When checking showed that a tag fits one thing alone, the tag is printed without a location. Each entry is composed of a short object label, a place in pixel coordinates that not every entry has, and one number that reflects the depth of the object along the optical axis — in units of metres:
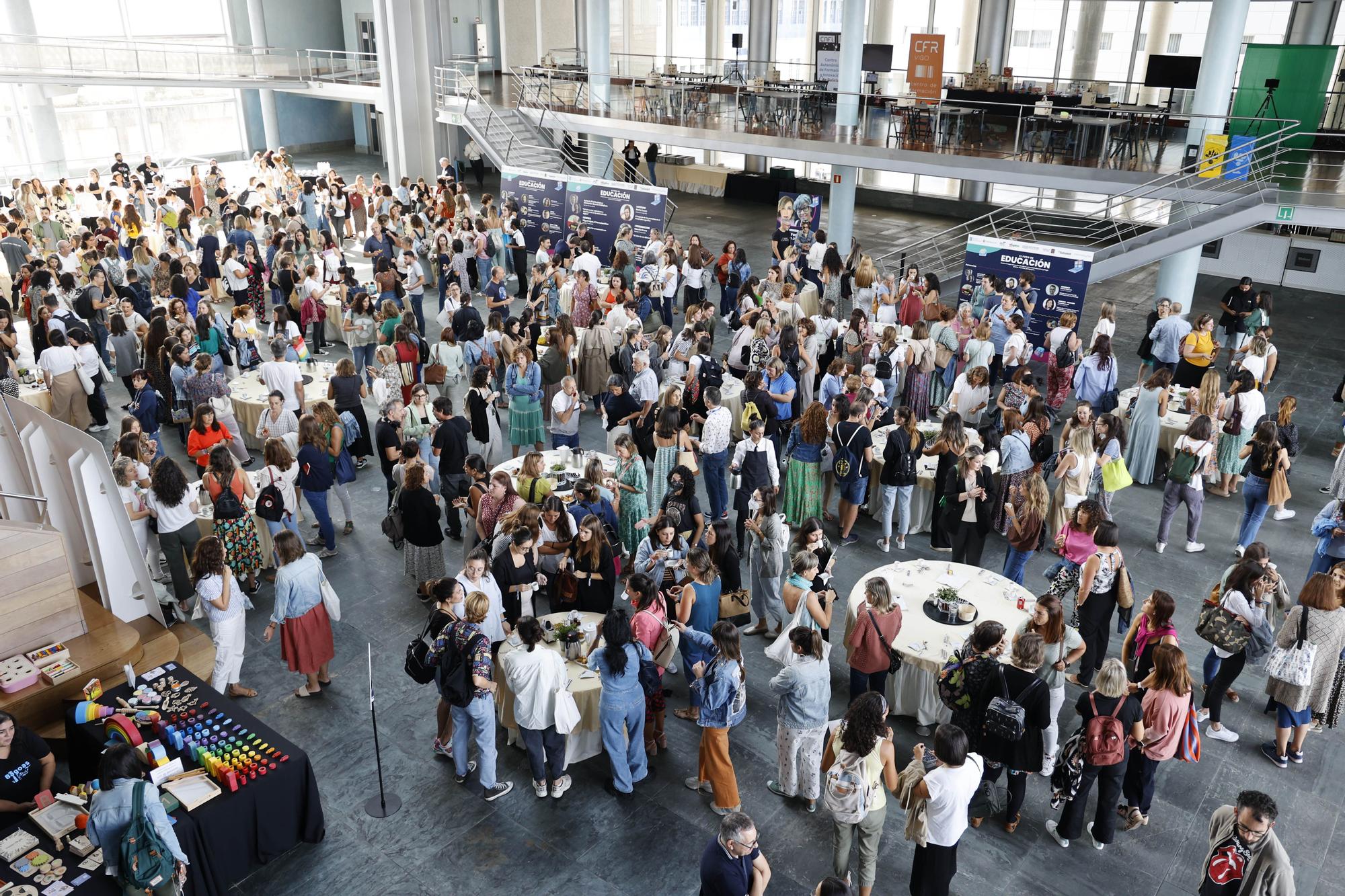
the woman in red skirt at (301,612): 6.10
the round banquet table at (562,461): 8.17
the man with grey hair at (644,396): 8.57
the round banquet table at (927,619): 6.25
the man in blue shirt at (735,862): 4.04
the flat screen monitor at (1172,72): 15.13
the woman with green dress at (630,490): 7.42
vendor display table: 4.97
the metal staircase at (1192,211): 11.98
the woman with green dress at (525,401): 8.95
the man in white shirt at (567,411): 8.70
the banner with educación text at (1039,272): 12.12
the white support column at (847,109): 15.76
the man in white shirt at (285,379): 9.34
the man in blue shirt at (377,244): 14.47
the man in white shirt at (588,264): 13.19
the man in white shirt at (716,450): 8.05
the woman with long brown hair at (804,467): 8.08
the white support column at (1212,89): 12.55
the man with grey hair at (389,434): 7.94
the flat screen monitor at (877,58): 17.78
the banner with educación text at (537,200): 16.72
